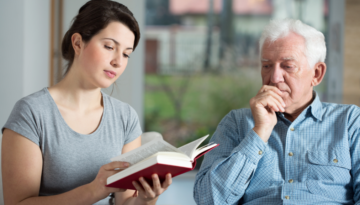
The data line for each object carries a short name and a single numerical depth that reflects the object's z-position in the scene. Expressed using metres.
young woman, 2.71
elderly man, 2.81
